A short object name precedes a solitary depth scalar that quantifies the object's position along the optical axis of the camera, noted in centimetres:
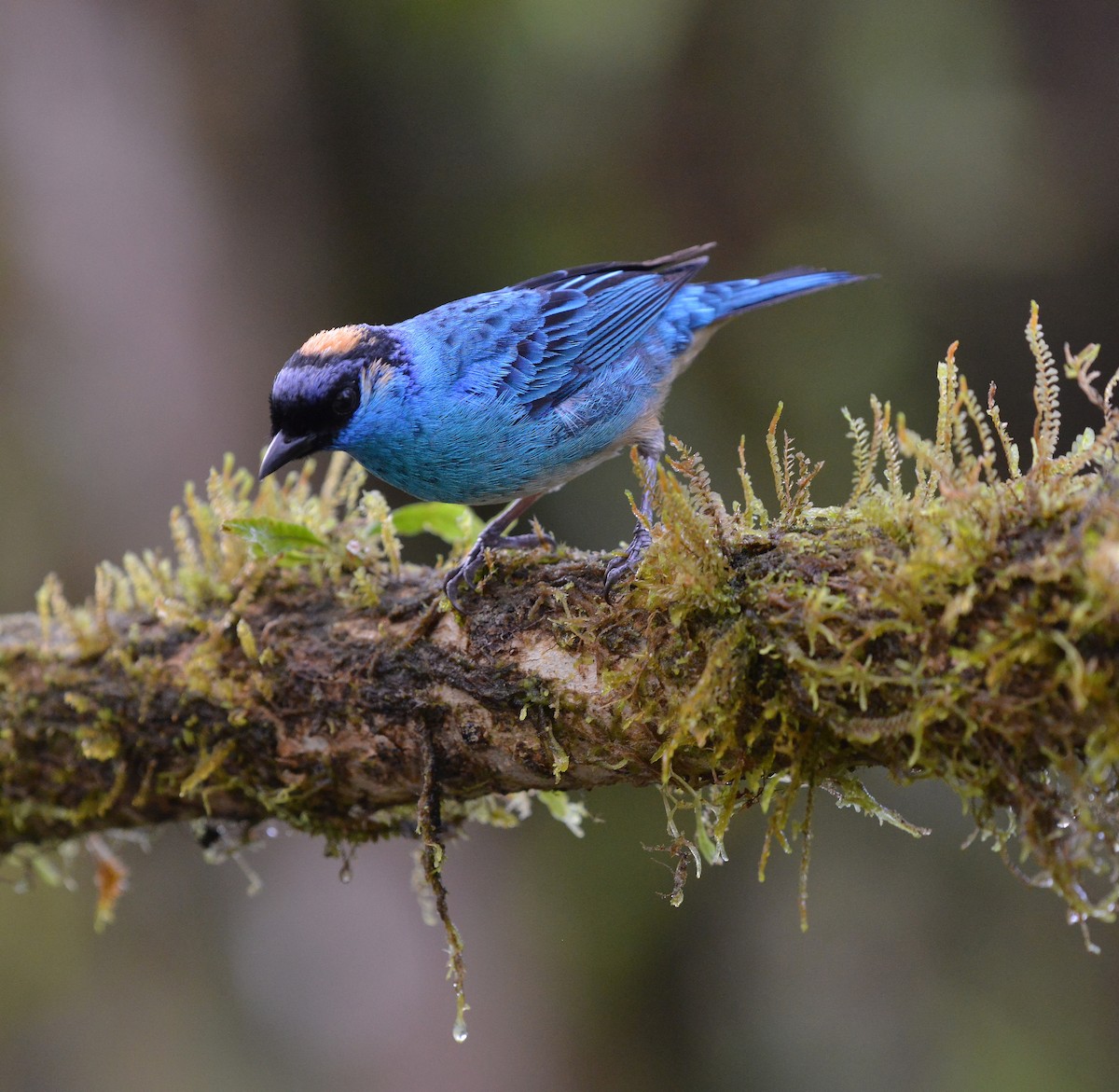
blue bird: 629
